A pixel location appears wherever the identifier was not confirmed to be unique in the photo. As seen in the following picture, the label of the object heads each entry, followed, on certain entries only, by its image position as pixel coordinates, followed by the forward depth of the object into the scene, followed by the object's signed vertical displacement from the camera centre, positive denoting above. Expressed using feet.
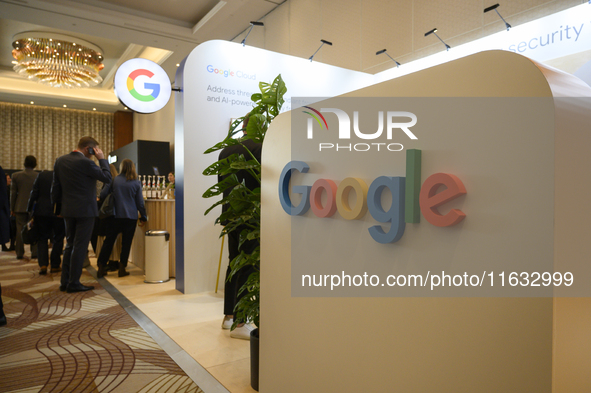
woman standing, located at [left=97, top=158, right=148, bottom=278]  14.73 -0.78
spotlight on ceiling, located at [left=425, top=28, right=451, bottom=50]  12.66 +5.19
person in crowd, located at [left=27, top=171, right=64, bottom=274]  15.65 -0.94
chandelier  23.57 +8.46
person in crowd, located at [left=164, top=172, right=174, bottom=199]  16.71 +0.01
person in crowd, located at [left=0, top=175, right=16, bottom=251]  21.38 -2.43
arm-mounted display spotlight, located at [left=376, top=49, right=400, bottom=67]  14.56 +5.24
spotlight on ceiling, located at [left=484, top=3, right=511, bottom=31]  11.00 +5.23
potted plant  5.90 -0.10
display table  14.88 -1.41
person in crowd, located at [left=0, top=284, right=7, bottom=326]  9.27 -3.07
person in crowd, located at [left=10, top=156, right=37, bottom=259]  18.56 -0.05
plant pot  6.03 -2.66
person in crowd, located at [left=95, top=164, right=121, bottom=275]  15.34 -2.05
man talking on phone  12.26 -0.32
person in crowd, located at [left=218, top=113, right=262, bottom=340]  8.09 -1.64
